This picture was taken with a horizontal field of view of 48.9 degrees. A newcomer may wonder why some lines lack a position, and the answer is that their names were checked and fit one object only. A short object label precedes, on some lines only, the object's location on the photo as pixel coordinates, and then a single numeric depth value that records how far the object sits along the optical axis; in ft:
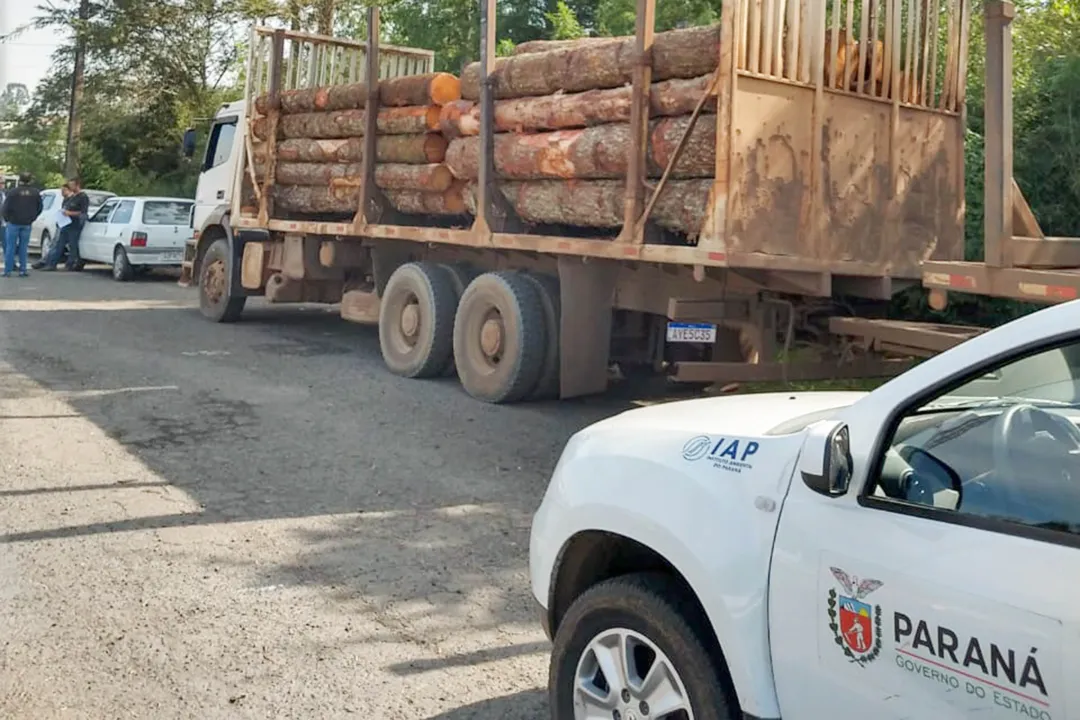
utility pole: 107.34
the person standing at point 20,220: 67.67
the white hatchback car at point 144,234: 69.51
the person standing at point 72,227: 74.43
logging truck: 24.40
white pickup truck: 7.45
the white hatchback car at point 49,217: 79.05
